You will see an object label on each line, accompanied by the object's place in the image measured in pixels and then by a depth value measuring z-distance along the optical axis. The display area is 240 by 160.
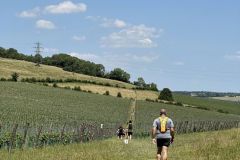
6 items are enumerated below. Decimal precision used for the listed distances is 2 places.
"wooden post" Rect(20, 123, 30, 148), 25.08
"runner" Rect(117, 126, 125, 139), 38.16
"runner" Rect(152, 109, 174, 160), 16.97
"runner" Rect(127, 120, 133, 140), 36.75
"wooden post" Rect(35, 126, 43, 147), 27.16
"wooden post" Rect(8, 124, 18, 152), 23.53
